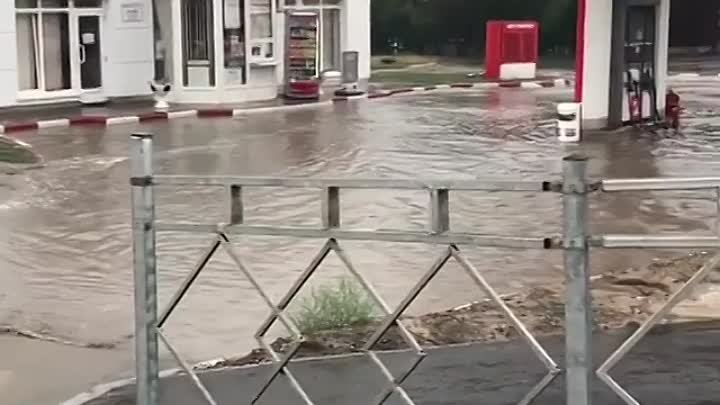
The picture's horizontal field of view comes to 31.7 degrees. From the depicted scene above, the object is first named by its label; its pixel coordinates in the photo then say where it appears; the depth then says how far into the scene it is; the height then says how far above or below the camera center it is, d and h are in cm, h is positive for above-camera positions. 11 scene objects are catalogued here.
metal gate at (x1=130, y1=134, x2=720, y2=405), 463 -89
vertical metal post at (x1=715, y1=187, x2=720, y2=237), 459 -72
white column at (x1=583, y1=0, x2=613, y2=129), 2273 -83
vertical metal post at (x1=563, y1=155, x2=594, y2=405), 458 -99
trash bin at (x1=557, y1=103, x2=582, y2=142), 2191 -189
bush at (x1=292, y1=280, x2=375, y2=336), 854 -202
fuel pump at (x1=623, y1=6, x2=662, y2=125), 2341 -103
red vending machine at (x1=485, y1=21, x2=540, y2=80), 3881 -121
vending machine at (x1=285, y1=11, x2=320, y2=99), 3111 -87
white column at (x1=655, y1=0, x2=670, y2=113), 2428 -73
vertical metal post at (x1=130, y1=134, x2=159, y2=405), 532 -108
